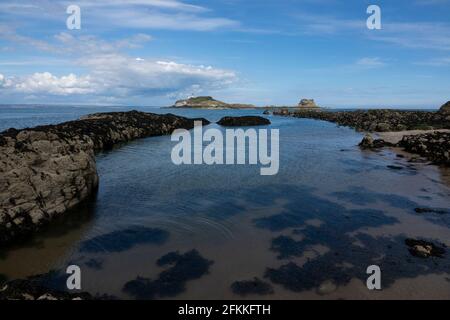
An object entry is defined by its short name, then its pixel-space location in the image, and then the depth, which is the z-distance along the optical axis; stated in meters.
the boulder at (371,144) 40.64
